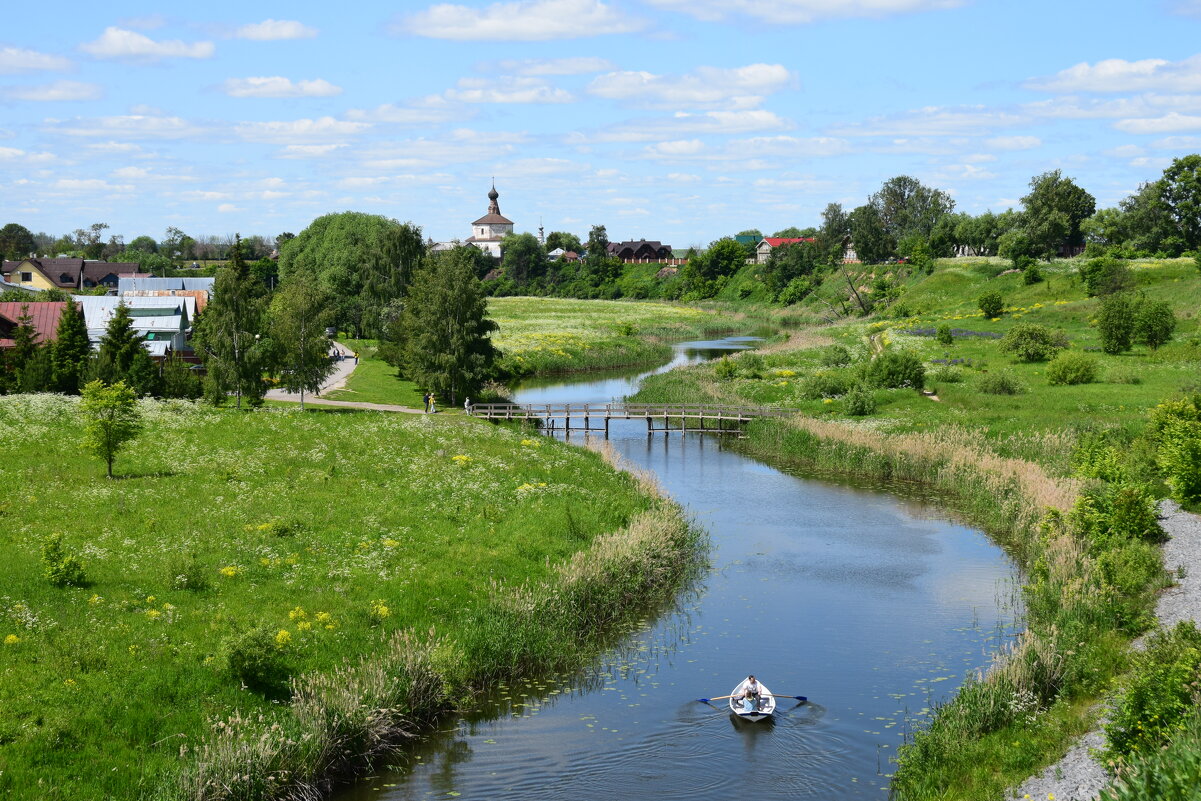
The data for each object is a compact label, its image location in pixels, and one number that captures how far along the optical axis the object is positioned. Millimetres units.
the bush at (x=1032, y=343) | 75500
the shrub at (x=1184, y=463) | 39719
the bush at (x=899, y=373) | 70188
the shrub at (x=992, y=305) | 106562
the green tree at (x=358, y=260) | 102750
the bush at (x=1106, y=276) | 105000
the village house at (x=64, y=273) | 157750
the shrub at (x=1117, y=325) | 75750
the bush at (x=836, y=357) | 86812
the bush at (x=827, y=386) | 70375
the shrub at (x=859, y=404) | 64000
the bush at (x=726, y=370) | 82375
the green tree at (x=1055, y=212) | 137625
